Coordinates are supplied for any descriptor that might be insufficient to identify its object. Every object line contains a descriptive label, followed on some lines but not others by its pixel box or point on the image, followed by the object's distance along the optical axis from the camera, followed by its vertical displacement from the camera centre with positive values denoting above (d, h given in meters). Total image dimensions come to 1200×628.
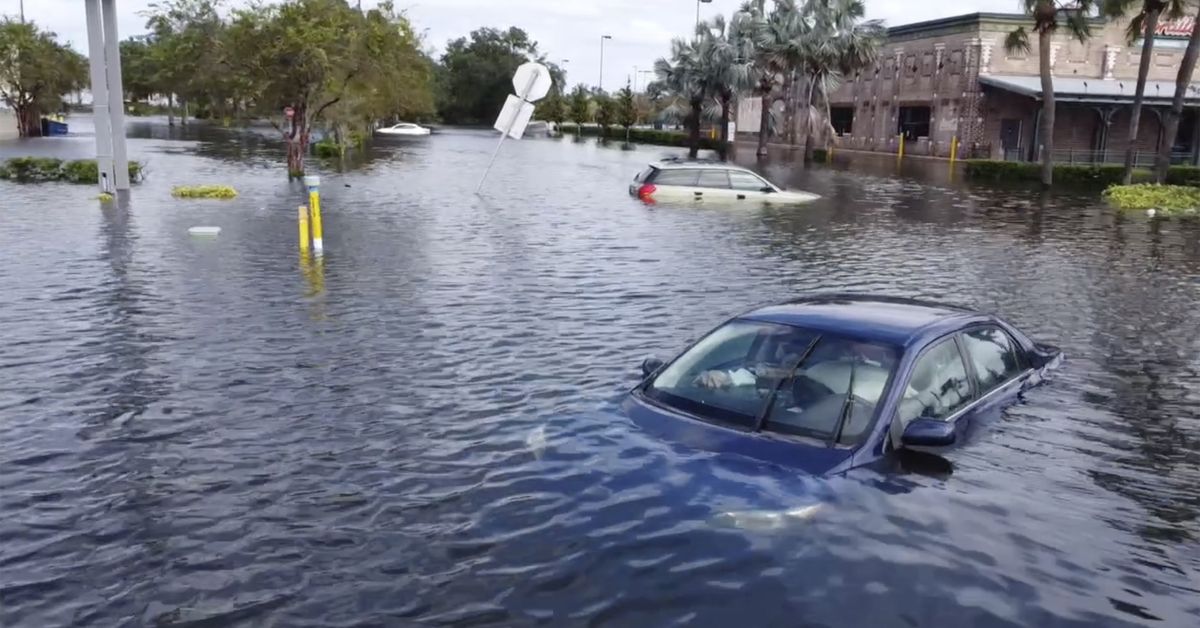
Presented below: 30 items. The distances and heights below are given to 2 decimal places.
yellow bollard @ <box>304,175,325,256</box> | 16.62 -1.50
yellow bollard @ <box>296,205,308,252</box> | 16.81 -1.63
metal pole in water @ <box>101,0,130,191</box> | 24.44 +1.08
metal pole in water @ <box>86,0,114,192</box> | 23.78 +1.21
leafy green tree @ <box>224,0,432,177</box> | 31.38 +2.12
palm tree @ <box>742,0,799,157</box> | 58.66 +4.79
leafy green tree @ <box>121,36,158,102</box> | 100.88 +4.80
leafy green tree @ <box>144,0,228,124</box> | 32.53 +2.63
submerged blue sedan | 6.39 -1.61
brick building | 56.56 +2.53
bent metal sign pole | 24.66 +0.72
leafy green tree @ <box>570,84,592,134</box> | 108.00 +2.05
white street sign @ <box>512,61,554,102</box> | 24.58 +1.09
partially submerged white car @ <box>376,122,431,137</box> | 89.00 -0.38
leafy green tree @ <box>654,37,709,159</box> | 70.62 +3.75
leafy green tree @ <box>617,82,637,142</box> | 87.75 +1.56
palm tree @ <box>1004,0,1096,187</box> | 36.00 +3.68
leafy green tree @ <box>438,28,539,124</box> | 133.25 +6.01
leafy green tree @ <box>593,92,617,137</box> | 93.21 +1.39
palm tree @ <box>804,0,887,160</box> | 57.12 +4.91
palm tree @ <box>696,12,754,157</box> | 66.12 +4.66
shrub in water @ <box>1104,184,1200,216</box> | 29.61 -1.69
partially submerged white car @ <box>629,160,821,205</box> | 26.02 -1.30
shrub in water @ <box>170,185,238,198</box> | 25.84 -1.67
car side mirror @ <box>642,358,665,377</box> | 7.73 -1.69
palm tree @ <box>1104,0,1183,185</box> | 35.03 +3.93
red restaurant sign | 56.75 +5.85
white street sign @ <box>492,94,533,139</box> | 25.09 +0.28
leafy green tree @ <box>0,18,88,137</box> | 63.38 +2.90
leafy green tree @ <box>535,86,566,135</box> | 119.69 +2.20
